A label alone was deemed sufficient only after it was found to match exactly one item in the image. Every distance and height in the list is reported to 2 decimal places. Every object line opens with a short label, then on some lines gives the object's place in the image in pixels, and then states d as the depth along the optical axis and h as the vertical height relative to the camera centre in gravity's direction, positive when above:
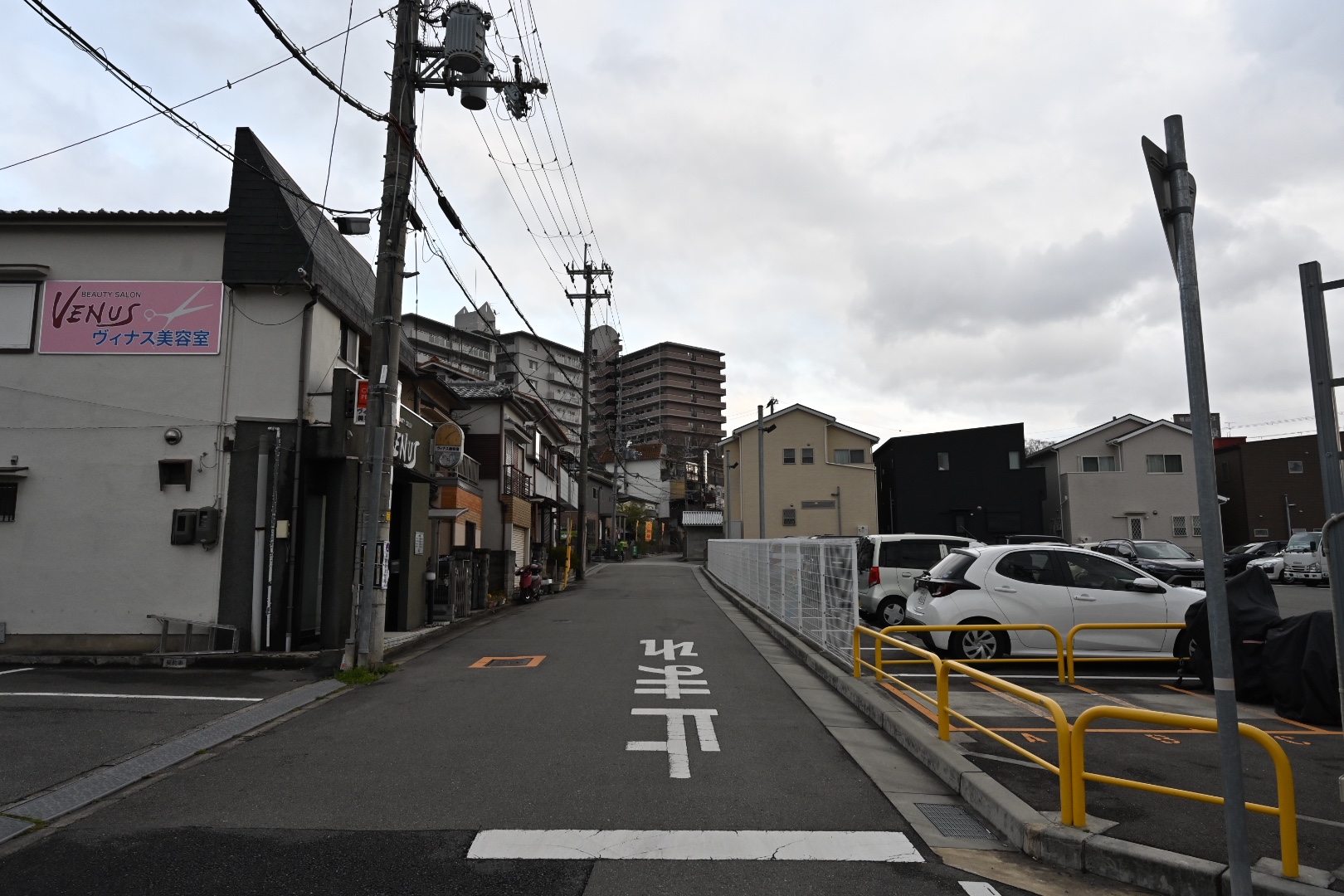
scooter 24.55 -1.26
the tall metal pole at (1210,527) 3.34 +0.05
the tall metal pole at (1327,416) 3.82 +0.58
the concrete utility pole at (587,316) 34.34 +9.34
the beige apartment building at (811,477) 46.62 +3.58
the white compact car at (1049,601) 10.23 -0.74
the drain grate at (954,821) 4.95 -1.72
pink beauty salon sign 13.09 +3.50
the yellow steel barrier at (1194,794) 3.80 -1.14
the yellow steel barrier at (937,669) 6.57 -1.26
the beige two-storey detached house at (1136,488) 41.22 +2.56
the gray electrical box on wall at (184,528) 12.45 +0.22
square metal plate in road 11.42 -1.68
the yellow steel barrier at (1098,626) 9.32 -1.01
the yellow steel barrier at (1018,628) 9.00 -0.98
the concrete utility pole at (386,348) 11.10 +2.65
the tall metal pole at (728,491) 51.41 +3.10
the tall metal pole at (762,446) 29.45 +3.38
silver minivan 14.45 -0.49
